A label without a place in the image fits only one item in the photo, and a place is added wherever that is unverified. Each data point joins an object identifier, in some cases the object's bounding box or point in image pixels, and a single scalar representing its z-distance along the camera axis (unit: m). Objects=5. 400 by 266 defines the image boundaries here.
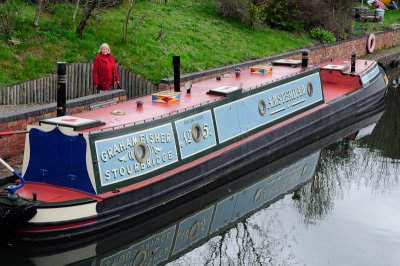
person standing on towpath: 11.70
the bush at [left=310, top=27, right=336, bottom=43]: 21.70
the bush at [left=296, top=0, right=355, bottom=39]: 21.92
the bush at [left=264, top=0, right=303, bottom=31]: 21.25
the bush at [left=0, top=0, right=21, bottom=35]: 12.87
